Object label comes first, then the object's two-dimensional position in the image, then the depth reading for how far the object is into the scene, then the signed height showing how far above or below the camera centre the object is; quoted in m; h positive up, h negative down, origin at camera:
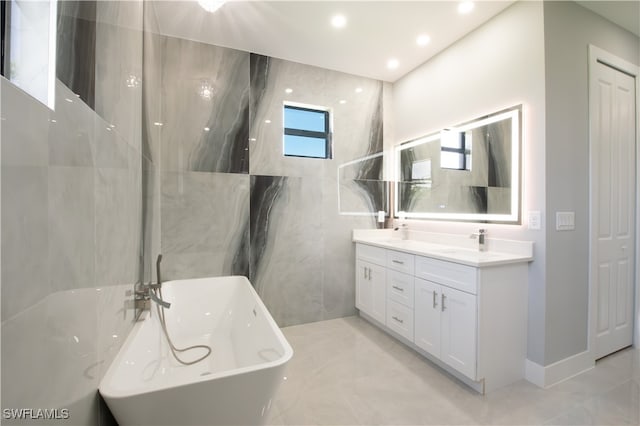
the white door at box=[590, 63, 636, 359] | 2.11 +0.11
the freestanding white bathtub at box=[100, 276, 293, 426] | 0.88 -0.72
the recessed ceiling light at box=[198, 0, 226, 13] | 1.98 +1.64
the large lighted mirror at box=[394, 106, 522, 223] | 2.10 +0.44
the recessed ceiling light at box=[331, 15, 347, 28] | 2.21 +1.70
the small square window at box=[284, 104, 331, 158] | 2.97 +0.98
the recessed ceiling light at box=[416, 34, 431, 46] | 2.46 +1.71
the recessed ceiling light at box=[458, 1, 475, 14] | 2.05 +1.70
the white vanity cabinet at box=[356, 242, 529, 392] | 1.76 -0.76
